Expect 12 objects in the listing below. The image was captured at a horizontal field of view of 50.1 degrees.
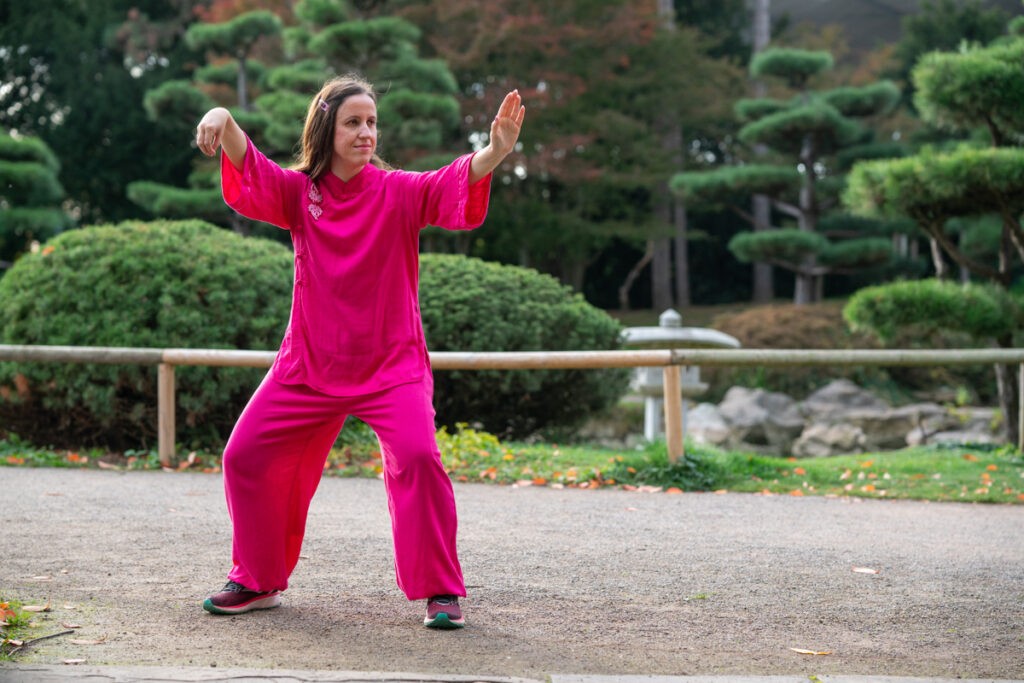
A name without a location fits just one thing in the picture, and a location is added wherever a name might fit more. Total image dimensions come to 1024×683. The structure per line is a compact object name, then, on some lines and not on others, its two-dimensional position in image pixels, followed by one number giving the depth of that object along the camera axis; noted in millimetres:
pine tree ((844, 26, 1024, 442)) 8531
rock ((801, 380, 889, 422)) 15164
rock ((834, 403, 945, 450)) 14172
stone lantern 9969
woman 3293
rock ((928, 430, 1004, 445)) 12727
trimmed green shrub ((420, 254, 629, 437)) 8398
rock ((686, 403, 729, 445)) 13562
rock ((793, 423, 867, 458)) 13625
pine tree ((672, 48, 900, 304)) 17422
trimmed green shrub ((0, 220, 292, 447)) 7316
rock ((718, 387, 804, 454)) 14018
